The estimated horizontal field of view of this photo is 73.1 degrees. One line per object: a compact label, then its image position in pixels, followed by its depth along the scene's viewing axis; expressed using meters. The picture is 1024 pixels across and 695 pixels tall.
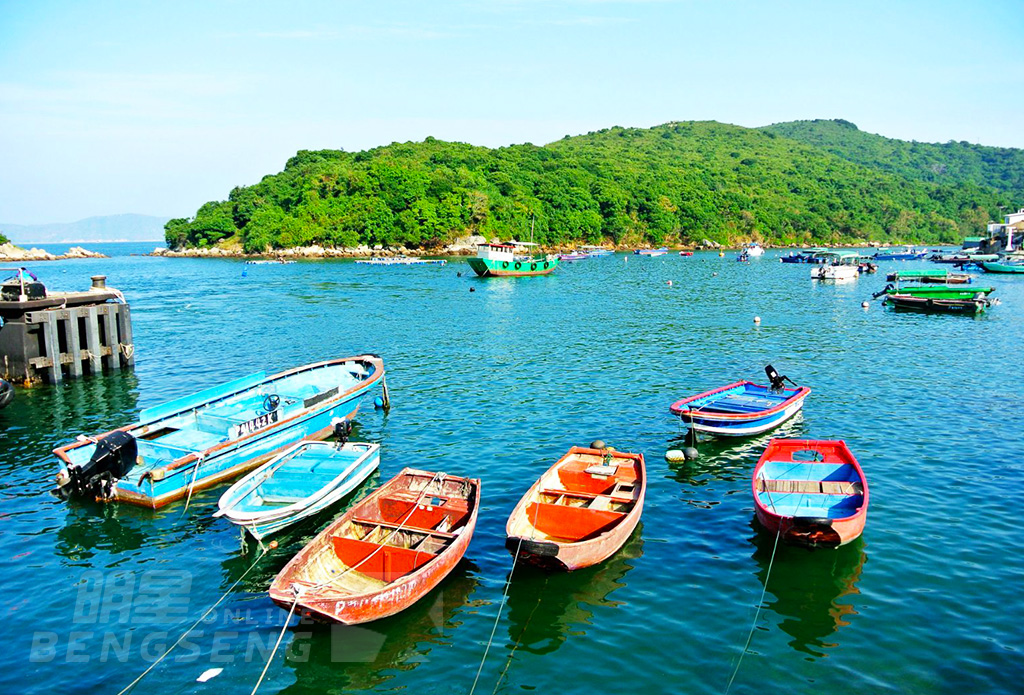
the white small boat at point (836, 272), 88.31
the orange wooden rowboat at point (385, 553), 12.98
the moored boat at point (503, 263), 95.56
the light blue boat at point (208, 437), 19.02
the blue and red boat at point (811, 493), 15.75
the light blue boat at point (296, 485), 16.55
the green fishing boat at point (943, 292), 60.56
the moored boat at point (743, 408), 23.73
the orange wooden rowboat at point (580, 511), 14.91
